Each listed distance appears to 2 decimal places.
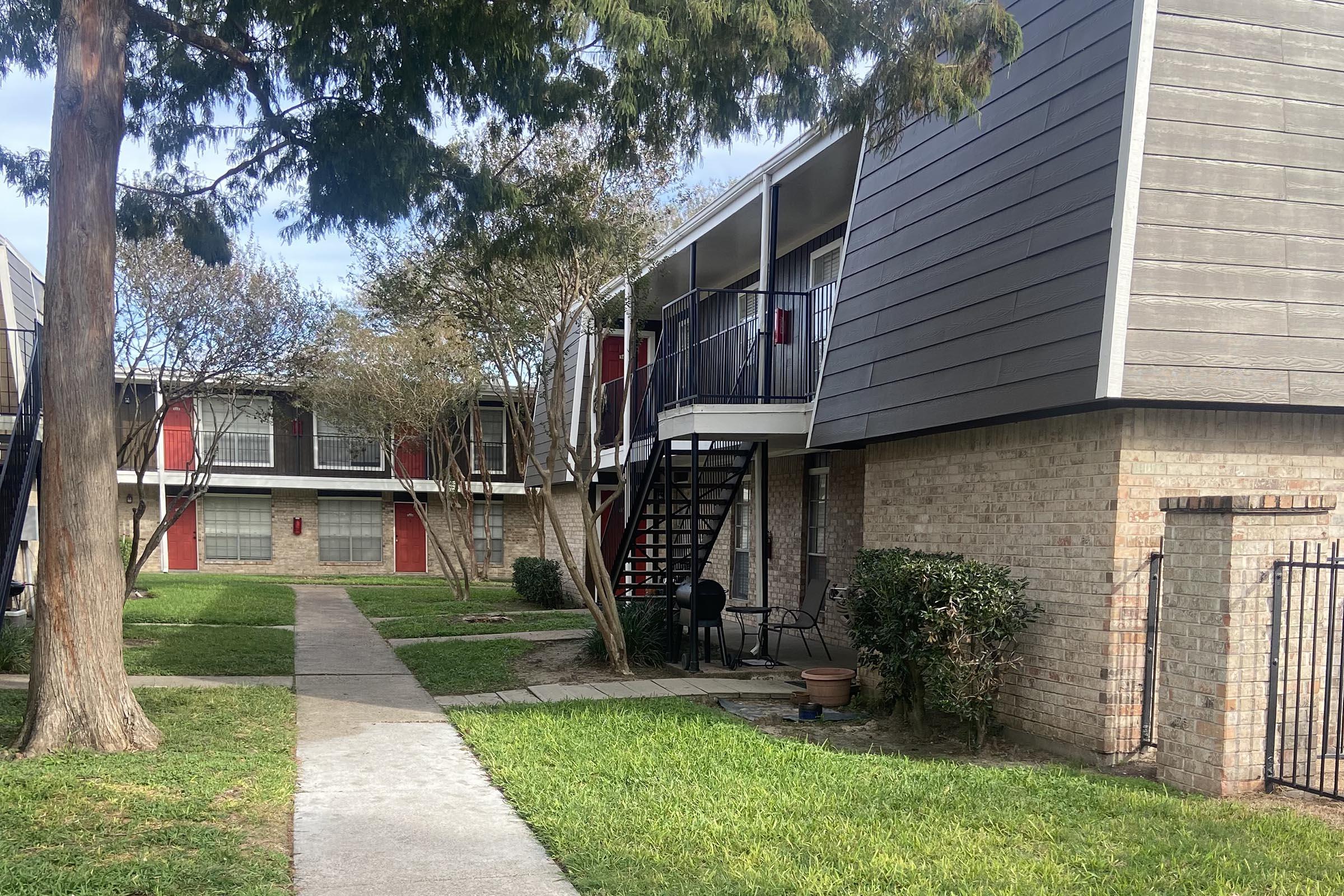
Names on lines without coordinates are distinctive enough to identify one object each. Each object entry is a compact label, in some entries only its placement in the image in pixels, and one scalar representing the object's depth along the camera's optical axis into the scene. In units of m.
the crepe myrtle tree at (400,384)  19.98
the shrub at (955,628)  7.20
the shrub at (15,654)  10.40
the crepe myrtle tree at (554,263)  10.23
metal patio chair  11.50
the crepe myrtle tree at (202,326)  14.38
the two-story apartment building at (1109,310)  6.61
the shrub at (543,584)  20.22
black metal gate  5.94
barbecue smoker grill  11.03
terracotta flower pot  9.16
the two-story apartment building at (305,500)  29.44
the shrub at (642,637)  11.61
